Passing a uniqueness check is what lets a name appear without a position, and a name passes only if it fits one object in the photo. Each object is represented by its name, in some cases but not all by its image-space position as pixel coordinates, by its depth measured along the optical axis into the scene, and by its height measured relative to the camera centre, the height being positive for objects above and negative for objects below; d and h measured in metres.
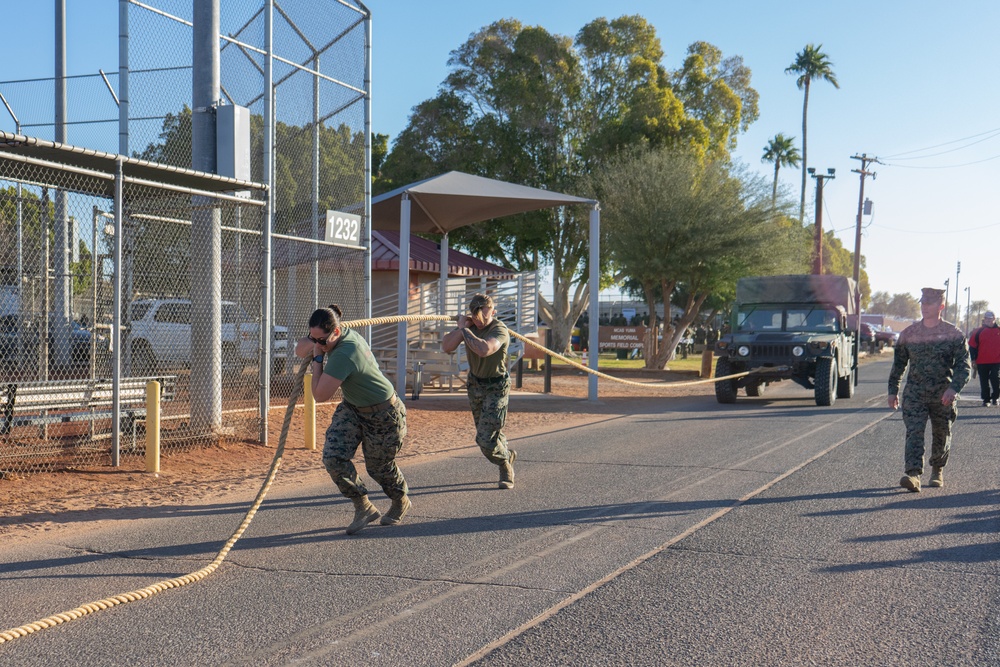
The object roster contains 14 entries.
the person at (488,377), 7.83 -0.71
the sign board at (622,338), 32.47 -1.36
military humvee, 17.53 -0.68
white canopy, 16.12 +1.74
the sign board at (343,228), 12.41 +0.88
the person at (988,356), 16.95 -0.89
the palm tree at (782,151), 65.44 +10.73
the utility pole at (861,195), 51.14 +6.20
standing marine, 8.09 -0.63
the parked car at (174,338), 16.75 -0.98
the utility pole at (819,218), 44.22 +4.19
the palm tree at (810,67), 57.91 +14.82
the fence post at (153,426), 8.71 -1.30
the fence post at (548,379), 19.40 -1.74
